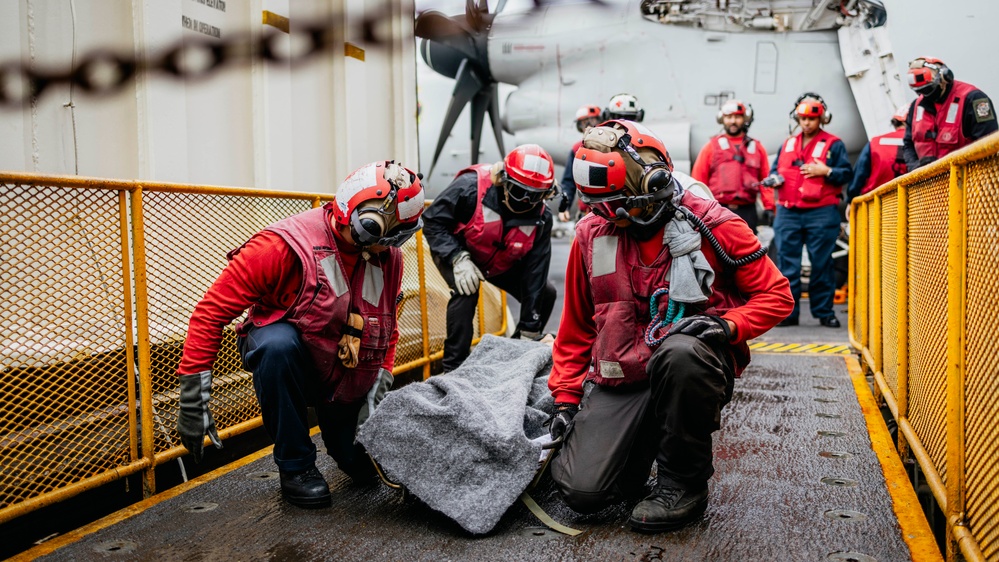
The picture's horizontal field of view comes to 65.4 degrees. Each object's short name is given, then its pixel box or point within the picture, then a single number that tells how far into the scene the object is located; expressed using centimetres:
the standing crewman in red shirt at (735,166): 740
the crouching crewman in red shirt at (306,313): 269
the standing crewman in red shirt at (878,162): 731
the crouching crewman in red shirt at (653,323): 255
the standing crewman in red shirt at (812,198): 707
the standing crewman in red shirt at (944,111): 566
